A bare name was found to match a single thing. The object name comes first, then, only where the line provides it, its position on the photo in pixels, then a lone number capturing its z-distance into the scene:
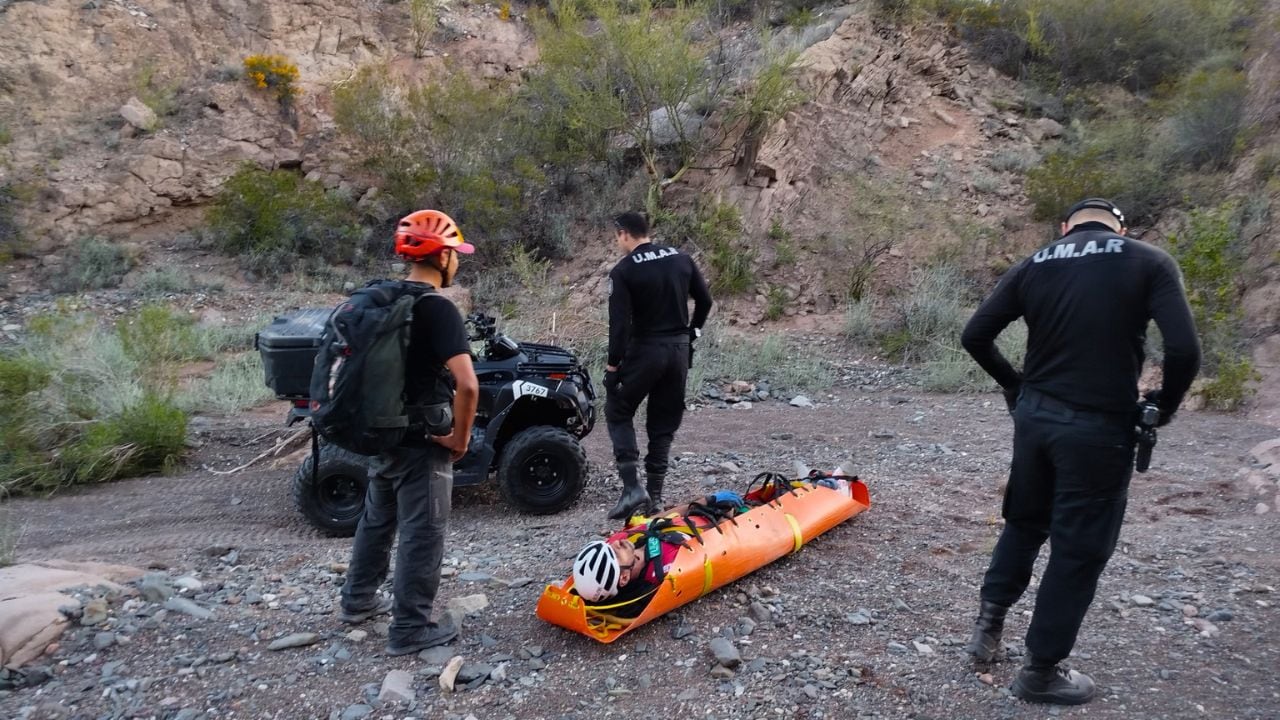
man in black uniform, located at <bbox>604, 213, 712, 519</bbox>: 5.08
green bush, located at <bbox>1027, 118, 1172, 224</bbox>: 13.18
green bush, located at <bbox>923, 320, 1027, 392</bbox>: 9.54
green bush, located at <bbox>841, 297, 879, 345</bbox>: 11.70
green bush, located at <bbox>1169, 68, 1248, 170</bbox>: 13.05
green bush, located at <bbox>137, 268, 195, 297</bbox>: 12.59
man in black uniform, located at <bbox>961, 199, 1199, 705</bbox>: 2.80
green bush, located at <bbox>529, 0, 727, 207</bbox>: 13.43
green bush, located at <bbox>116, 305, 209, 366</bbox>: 7.76
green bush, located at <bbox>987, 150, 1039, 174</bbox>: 15.02
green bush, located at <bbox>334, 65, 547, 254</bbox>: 14.01
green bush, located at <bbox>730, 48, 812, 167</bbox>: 13.60
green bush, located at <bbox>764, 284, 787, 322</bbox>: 13.12
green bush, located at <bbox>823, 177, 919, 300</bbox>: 13.48
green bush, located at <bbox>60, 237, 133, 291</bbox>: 12.68
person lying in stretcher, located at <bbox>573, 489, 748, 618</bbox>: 3.49
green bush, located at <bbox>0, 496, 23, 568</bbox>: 4.54
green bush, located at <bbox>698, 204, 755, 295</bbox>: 13.20
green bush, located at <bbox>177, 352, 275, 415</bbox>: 8.05
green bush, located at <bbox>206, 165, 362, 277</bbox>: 13.52
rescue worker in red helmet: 3.30
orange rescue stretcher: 3.54
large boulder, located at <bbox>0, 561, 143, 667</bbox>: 3.39
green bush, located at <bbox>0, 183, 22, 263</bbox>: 12.88
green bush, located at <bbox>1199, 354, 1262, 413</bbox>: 8.16
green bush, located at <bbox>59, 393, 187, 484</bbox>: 6.38
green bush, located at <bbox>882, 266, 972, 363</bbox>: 10.95
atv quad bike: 5.18
